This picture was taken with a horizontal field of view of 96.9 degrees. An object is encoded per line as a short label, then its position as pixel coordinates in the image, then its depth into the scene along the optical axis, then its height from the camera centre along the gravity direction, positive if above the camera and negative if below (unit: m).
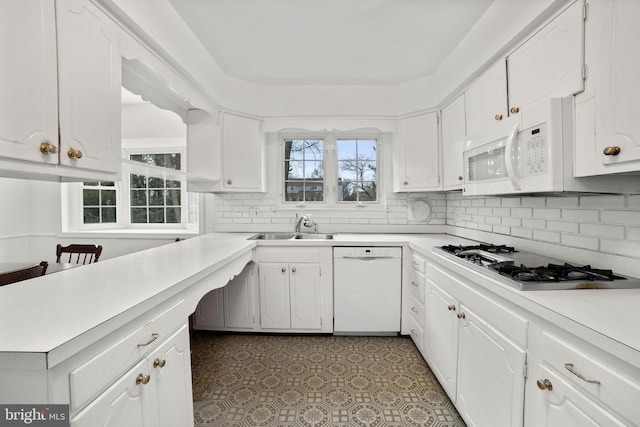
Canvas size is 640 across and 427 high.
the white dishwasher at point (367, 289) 2.57 -0.72
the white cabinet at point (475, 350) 1.11 -0.69
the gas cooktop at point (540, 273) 1.13 -0.29
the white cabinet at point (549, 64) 1.21 +0.71
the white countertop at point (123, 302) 0.74 -0.31
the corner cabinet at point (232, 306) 2.62 -0.89
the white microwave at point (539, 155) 1.23 +0.25
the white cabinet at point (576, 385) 0.71 -0.51
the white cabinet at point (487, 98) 1.73 +0.74
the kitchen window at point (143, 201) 3.39 +0.14
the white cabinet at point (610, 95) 0.97 +0.42
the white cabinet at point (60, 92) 1.01 +0.50
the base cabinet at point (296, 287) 2.60 -0.70
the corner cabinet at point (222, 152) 2.77 +0.59
